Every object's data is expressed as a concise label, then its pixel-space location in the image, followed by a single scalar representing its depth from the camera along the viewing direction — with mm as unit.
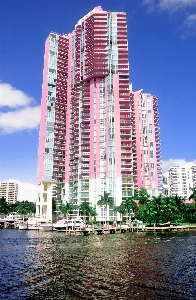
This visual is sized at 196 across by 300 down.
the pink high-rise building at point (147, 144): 172125
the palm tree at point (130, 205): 135000
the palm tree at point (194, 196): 168125
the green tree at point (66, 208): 146125
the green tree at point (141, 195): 138500
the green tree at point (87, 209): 137138
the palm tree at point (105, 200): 136875
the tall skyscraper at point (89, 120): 147750
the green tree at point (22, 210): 178900
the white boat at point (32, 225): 126338
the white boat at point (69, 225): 115062
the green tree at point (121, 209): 135125
